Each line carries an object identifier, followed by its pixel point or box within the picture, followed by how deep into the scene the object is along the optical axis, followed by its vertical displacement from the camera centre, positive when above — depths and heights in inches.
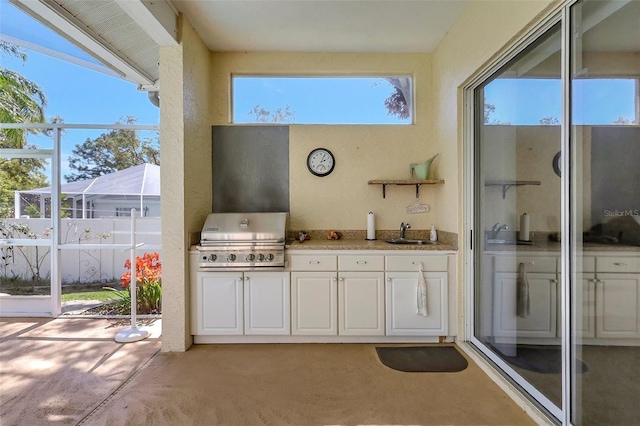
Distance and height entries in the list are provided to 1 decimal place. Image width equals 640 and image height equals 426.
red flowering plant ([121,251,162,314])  135.8 -33.7
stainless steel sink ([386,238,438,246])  118.8 -12.5
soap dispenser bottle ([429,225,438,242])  121.2 -9.9
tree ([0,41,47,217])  130.6 +46.8
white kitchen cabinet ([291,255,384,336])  107.1 -31.6
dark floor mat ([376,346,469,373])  91.1 -48.7
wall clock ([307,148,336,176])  129.0 +22.0
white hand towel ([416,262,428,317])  105.1 -30.0
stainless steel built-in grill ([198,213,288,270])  105.6 -12.8
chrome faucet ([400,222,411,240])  126.0 -7.4
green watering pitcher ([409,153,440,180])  122.4 +17.6
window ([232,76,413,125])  130.2 +49.9
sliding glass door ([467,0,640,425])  51.2 -0.7
